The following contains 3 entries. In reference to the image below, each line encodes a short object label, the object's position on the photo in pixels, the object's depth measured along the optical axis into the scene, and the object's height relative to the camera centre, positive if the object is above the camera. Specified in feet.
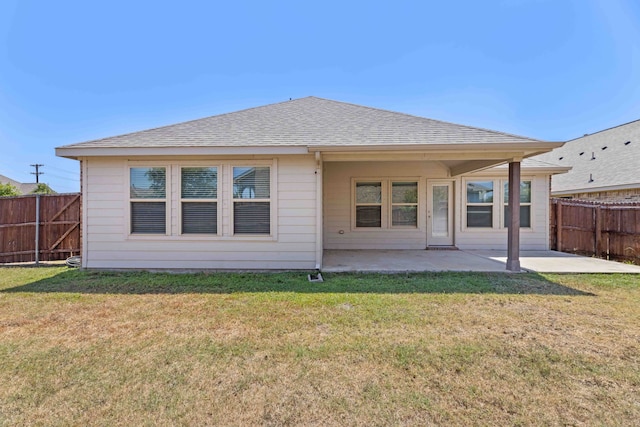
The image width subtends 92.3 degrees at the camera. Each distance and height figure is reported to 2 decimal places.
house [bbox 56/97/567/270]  19.79 +2.15
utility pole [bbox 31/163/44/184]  114.62 +15.48
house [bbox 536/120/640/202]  36.11 +6.29
